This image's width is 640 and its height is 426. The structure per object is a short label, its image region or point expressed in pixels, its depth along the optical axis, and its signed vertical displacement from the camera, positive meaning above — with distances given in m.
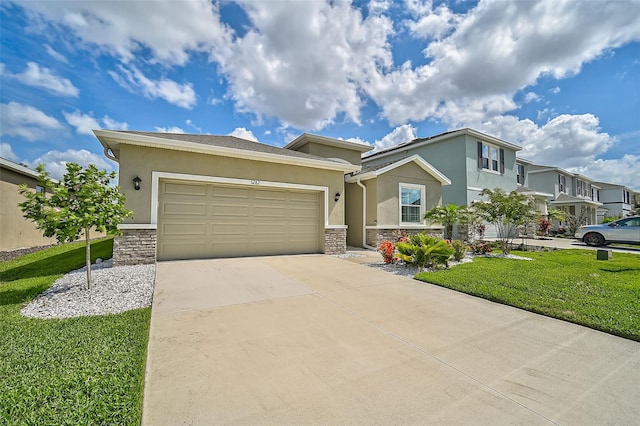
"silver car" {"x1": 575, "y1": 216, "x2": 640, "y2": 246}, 13.00 -0.49
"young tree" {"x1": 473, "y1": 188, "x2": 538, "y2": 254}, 10.05 +0.56
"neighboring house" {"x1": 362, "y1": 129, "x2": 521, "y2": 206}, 16.25 +4.15
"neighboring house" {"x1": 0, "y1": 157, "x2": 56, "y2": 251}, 9.64 +0.43
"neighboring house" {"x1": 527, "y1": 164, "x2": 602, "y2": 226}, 23.59 +3.62
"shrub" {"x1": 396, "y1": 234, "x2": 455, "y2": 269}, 7.55 -0.91
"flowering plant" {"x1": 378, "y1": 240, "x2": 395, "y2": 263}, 8.20 -0.94
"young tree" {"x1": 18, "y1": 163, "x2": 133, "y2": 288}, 4.61 +0.27
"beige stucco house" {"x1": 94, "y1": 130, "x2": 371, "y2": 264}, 7.44 +0.77
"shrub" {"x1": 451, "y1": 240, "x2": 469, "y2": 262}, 8.83 -0.96
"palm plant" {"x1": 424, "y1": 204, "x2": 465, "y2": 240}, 11.27 +0.34
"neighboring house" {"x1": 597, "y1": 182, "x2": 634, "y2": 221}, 35.00 +3.38
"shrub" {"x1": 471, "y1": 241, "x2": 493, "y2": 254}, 11.04 -1.10
